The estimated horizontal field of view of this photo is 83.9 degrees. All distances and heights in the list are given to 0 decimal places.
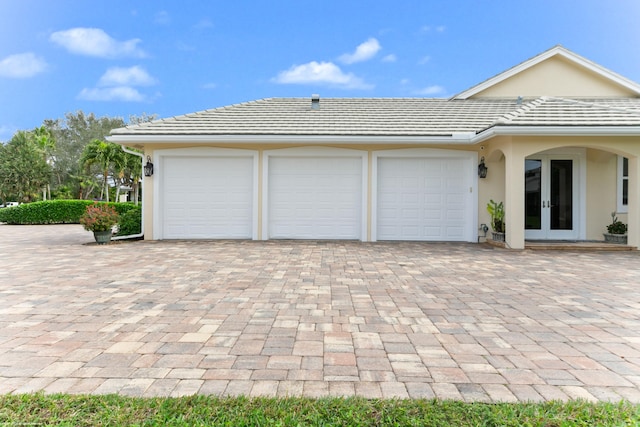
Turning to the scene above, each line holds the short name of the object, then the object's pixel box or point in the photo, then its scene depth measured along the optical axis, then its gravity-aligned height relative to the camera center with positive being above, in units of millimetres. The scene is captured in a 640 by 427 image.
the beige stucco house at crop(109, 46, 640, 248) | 9789 +904
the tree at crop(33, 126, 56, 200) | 30953 +6223
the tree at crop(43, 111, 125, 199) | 36188 +7033
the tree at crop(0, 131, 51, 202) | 28844 +3370
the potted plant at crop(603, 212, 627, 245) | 9055 -560
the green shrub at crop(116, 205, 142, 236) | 10898 -407
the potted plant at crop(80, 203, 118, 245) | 9648 -333
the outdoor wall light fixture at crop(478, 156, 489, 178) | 9836 +1139
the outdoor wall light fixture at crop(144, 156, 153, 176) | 10211 +1199
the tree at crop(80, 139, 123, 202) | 26688 +4282
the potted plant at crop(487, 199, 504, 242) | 9234 -258
